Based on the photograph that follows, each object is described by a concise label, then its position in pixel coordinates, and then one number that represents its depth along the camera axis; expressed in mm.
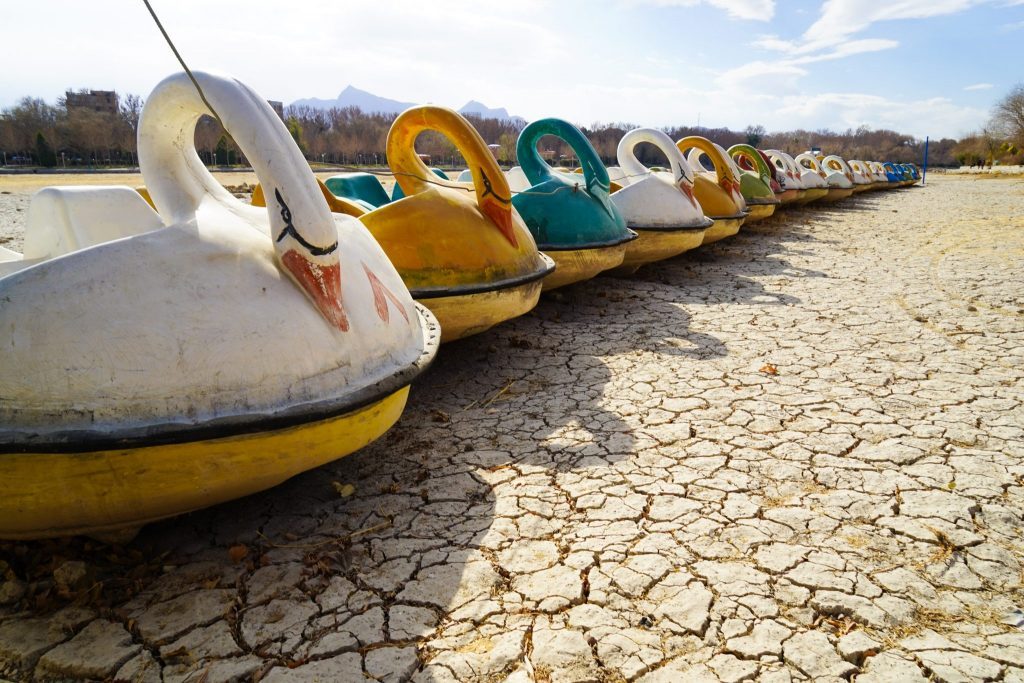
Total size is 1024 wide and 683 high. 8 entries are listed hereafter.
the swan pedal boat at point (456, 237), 3854
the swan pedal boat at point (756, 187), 10797
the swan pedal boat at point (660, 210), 6781
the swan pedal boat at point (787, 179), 13398
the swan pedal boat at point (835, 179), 17297
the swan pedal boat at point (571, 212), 5438
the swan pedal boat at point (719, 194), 8305
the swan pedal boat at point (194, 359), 1749
